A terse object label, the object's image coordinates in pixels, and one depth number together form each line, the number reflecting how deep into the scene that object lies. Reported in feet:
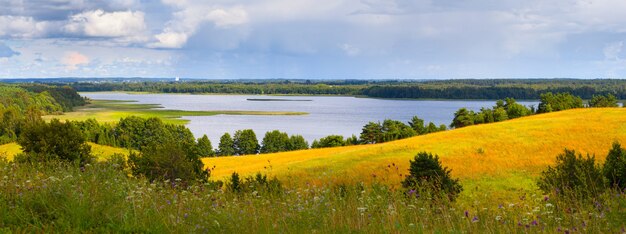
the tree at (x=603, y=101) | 376.23
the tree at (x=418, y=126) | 336.49
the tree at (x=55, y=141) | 84.64
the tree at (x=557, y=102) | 339.55
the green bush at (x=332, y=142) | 305.00
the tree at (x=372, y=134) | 329.93
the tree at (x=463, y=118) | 327.88
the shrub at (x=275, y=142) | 342.72
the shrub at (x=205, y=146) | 324.80
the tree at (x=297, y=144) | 344.28
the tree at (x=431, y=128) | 321.73
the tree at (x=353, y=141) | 322.71
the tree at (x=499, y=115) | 316.81
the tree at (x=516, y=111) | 334.24
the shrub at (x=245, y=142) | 348.18
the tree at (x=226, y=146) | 337.93
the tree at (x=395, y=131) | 320.09
